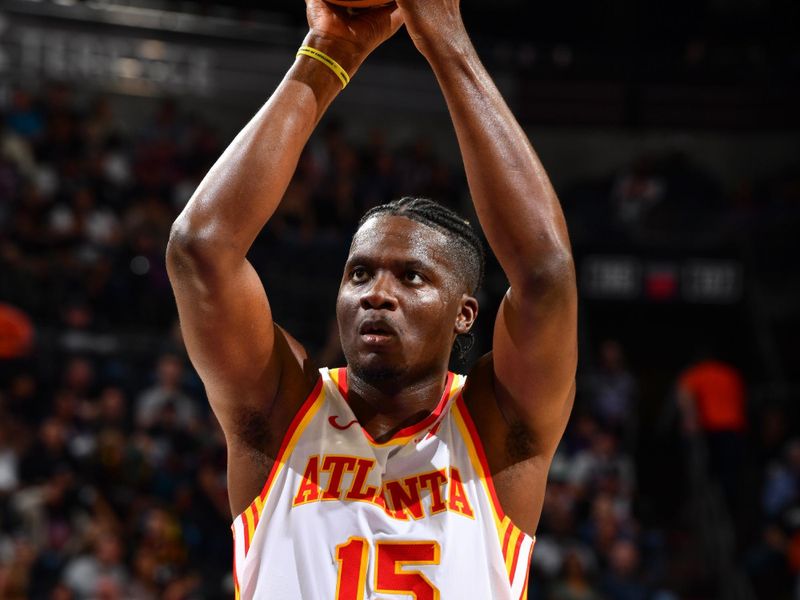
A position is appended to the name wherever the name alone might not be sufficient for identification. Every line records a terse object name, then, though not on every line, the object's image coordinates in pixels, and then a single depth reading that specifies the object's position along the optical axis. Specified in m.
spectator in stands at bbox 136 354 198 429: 10.16
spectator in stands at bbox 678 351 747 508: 12.20
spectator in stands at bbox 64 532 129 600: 8.71
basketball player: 2.63
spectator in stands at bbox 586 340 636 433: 12.37
